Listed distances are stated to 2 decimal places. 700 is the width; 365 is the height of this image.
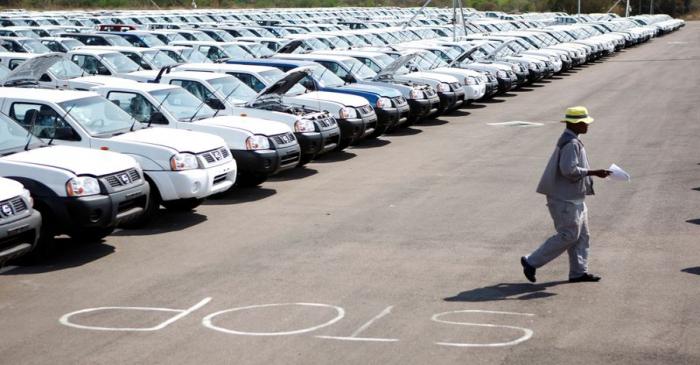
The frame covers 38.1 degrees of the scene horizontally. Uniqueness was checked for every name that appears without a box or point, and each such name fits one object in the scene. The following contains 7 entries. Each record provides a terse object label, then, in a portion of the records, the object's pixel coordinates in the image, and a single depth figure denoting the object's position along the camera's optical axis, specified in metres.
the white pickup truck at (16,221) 9.27
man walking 9.27
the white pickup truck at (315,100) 18.19
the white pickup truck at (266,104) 16.36
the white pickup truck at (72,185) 10.52
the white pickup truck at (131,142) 12.37
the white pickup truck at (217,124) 14.39
